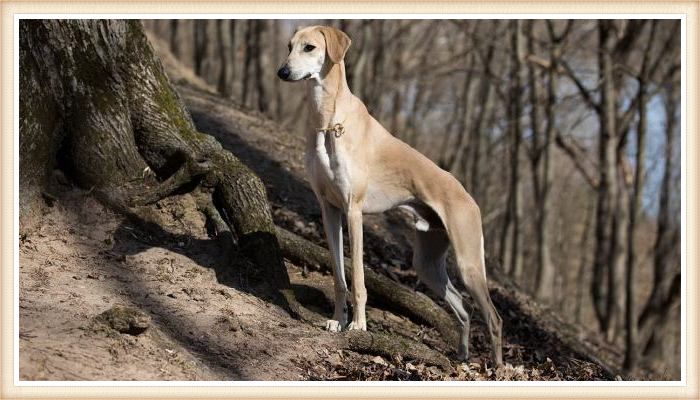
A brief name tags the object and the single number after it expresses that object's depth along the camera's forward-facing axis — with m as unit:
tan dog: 7.01
